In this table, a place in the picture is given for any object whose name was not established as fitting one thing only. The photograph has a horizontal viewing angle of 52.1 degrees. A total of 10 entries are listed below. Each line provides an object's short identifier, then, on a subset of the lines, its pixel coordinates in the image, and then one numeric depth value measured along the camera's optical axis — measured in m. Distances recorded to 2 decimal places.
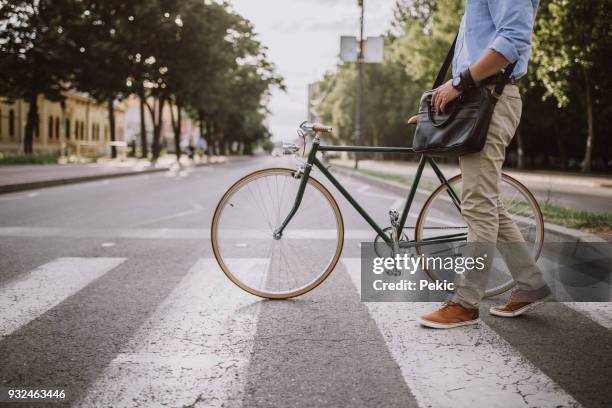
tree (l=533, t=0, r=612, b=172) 21.59
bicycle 4.25
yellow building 43.06
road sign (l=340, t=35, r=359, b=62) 27.33
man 3.32
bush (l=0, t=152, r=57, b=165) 24.41
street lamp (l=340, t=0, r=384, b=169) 27.41
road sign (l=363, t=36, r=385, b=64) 27.67
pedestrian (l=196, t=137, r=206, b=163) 44.60
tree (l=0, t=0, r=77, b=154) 30.66
